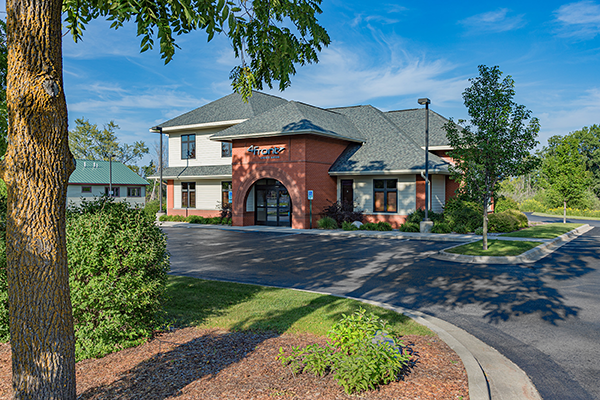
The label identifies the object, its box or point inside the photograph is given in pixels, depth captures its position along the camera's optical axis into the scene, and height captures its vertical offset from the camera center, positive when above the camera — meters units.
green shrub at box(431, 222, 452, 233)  22.95 -1.75
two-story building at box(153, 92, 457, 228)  26.08 +2.22
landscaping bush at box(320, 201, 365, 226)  26.23 -1.09
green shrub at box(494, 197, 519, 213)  27.75 -0.59
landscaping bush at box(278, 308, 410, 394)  4.30 -1.75
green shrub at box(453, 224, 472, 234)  22.69 -1.77
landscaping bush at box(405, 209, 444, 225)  24.45 -1.19
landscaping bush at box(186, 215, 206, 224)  31.80 -1.82
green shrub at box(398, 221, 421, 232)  23.75 -1.76
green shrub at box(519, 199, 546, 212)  46.33 -1.11
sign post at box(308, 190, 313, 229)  25.34 -0.04
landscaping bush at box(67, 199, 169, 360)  5.45 -1.10
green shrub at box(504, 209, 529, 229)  25.75 -1.33
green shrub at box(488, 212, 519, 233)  23.17 -1.47
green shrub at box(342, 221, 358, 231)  24.86 -1.81
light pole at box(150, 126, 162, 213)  34.61 +5.42
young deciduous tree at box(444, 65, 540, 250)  14.41 +2.01
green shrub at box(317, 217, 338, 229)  25.39 -1.66
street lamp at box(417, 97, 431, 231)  21.89 +1.15
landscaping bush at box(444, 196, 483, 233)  22.84 -1.04
